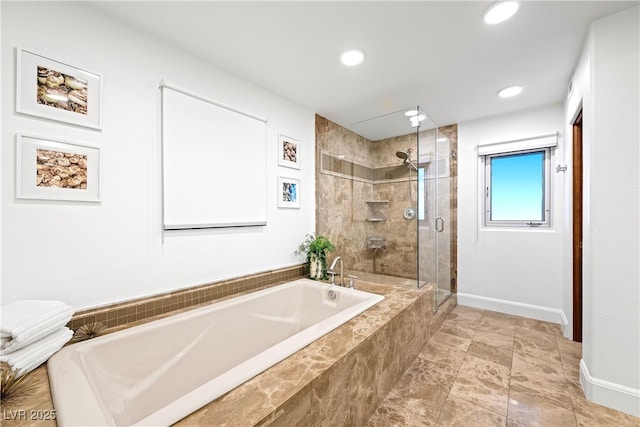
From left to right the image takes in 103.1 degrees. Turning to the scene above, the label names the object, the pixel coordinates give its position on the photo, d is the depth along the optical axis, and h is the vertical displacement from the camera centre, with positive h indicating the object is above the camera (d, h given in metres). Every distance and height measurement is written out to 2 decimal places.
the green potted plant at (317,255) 2.66 -0.45
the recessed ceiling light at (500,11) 1.42 +1.16
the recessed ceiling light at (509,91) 2.38 +1.16
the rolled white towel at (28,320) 1.03 -0.47
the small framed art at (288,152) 2.55 +0.63
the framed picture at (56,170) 1.24 +0.23
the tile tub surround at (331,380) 0.89 -0.71
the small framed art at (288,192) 2.55 +0.21
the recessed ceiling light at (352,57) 1.86 +1.17
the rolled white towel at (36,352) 1.03 -0.61
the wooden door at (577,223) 2.21 -0.09
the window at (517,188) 2.87 +0.29
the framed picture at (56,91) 1.24 +0.64
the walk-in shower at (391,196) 2.86 +0.21
